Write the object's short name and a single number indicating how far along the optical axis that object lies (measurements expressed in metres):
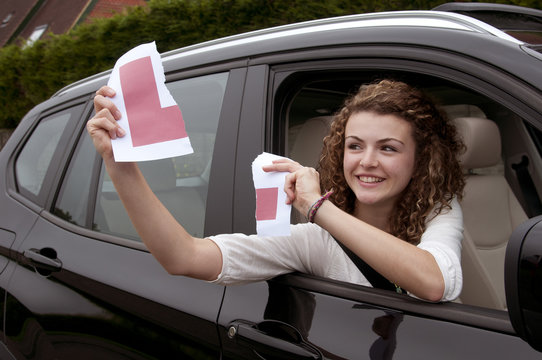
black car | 1.12
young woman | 1.18
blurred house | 21.64
